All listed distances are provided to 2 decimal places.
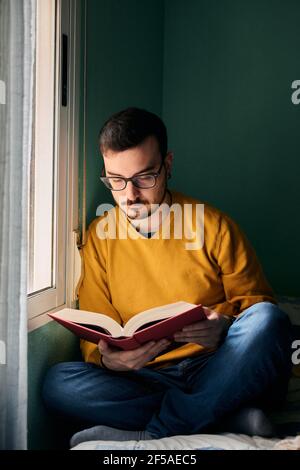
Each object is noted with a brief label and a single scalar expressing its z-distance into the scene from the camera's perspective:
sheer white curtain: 1.19
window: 1.60
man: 1.43
